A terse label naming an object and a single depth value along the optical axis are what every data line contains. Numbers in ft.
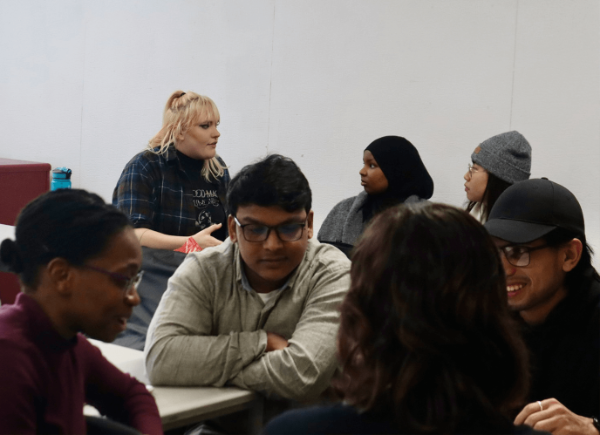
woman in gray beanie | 10.96
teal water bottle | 19.69
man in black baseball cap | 5.41
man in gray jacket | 5.84
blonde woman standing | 11.00
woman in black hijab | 12.28
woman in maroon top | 3.83
